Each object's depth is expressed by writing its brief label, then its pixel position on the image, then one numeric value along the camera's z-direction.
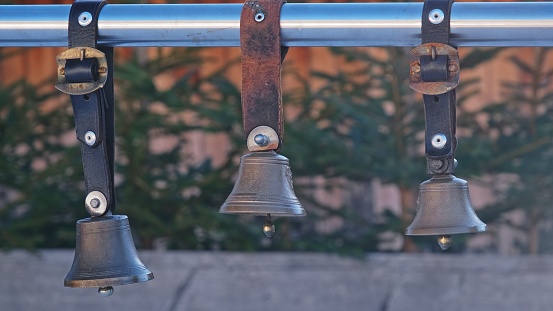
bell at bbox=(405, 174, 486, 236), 1.47
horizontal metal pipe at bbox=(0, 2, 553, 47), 1.37
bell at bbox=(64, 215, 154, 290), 1.48
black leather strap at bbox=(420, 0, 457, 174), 1.38
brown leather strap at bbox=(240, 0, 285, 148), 1.41
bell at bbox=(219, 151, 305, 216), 1.45
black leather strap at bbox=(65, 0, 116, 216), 1.45
